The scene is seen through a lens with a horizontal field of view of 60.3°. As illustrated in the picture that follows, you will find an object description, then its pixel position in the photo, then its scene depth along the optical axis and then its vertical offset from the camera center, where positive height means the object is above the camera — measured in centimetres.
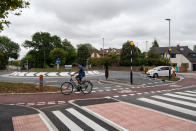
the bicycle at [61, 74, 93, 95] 1025 -130
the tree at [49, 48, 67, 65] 5238 +364
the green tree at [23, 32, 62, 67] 6531 +831
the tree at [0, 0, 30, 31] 841 +310
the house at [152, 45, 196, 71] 5062 +273
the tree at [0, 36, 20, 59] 7798 +876
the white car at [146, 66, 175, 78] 2265 -86
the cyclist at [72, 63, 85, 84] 1034 -46
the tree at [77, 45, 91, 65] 6347 +475
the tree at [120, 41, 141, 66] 4891 +337
